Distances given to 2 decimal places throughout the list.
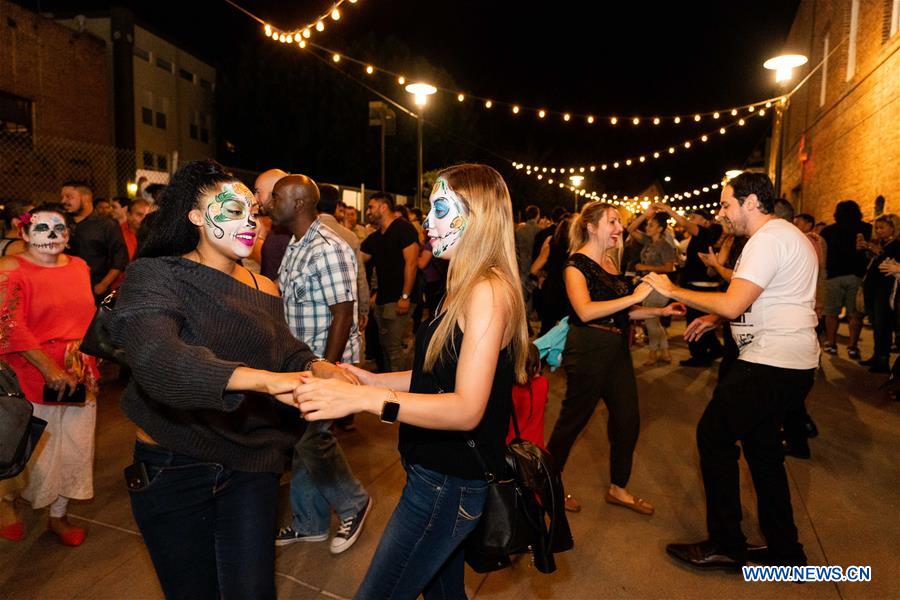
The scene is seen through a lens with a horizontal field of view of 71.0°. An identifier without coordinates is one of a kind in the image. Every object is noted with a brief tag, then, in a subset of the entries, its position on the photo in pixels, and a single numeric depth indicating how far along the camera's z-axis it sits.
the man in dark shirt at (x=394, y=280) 6.70
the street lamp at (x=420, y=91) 12.58
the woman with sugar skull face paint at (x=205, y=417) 2.02
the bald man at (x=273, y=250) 4.77
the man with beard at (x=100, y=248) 6.50
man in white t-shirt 3.20
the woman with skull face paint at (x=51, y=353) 3.45
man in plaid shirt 3.64
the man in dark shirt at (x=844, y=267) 8.66
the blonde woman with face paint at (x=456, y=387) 1.87
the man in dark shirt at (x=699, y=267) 8.50
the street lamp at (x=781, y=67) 10.17
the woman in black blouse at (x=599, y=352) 4.00
